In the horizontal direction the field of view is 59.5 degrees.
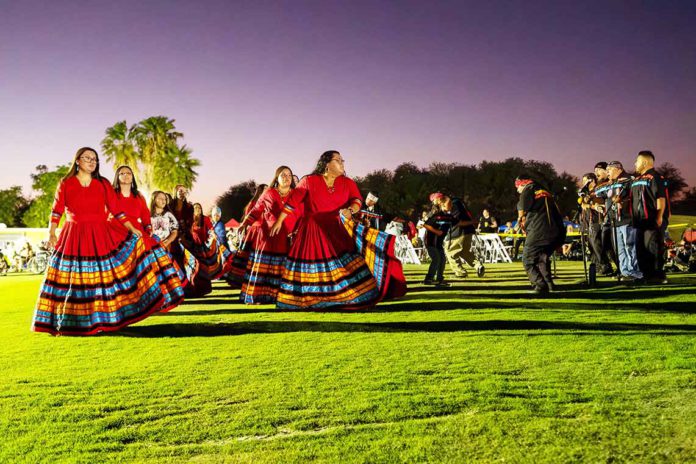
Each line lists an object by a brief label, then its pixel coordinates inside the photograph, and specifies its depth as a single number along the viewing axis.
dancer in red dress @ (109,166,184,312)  7.44
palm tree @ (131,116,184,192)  43.91
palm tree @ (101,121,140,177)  43.72
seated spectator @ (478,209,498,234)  22.91
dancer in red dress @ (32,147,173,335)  6.58
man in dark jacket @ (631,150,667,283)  10.09
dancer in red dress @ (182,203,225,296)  11.39
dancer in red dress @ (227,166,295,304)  9.34
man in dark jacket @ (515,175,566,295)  9.56
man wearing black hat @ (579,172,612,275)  12.01
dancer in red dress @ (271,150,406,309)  8.25
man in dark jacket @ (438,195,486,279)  13.18
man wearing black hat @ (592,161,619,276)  11.24
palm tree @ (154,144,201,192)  43.53
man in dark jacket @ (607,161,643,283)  10.60
